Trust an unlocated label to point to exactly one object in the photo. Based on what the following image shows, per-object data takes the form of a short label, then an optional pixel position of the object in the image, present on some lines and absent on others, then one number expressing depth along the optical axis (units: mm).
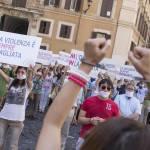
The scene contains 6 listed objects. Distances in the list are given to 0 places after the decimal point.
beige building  29949
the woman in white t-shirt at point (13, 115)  5384
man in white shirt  5511
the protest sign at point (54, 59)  15328
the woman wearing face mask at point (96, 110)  4549
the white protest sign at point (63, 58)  15438
